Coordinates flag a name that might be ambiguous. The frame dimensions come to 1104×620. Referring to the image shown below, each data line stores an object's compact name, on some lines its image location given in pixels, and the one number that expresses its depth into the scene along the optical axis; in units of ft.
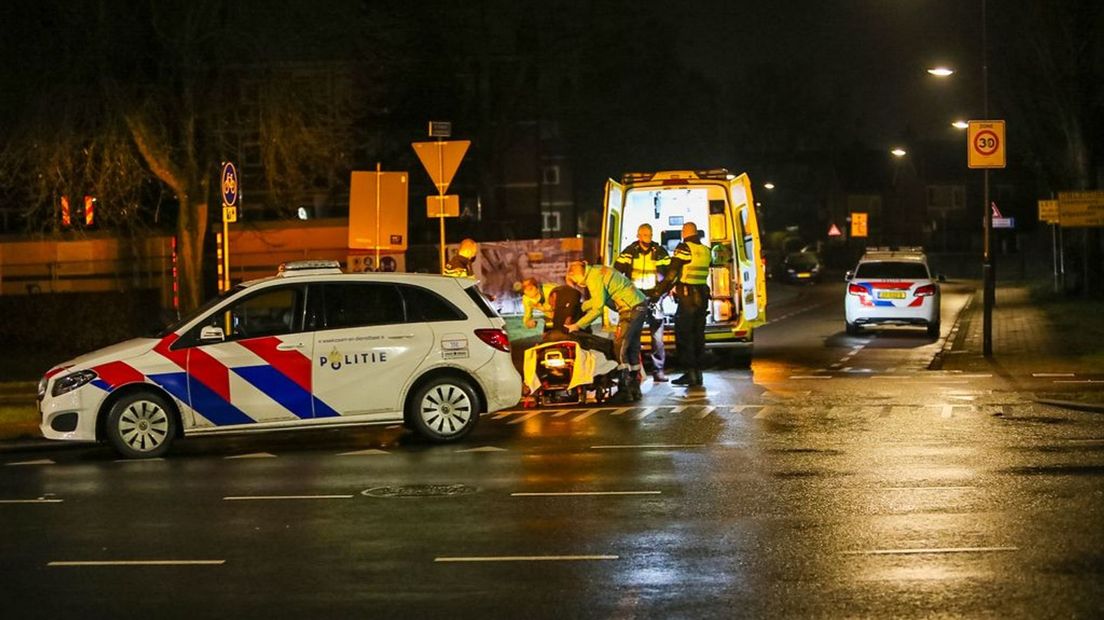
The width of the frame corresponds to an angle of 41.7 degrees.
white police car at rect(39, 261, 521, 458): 44.55
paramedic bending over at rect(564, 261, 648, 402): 55.83
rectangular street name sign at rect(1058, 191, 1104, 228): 105.60
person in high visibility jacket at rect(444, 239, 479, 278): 59.21
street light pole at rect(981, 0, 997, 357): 76.13
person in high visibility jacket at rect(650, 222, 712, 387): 61.46
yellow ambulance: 67.62
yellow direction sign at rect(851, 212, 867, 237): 224.53
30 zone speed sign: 75.41
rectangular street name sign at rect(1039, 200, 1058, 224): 136.67
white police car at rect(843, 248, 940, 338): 93.15
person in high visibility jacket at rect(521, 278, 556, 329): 55.93
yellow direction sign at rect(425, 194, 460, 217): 64.13
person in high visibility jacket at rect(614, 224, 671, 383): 62.90
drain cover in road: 36.45
